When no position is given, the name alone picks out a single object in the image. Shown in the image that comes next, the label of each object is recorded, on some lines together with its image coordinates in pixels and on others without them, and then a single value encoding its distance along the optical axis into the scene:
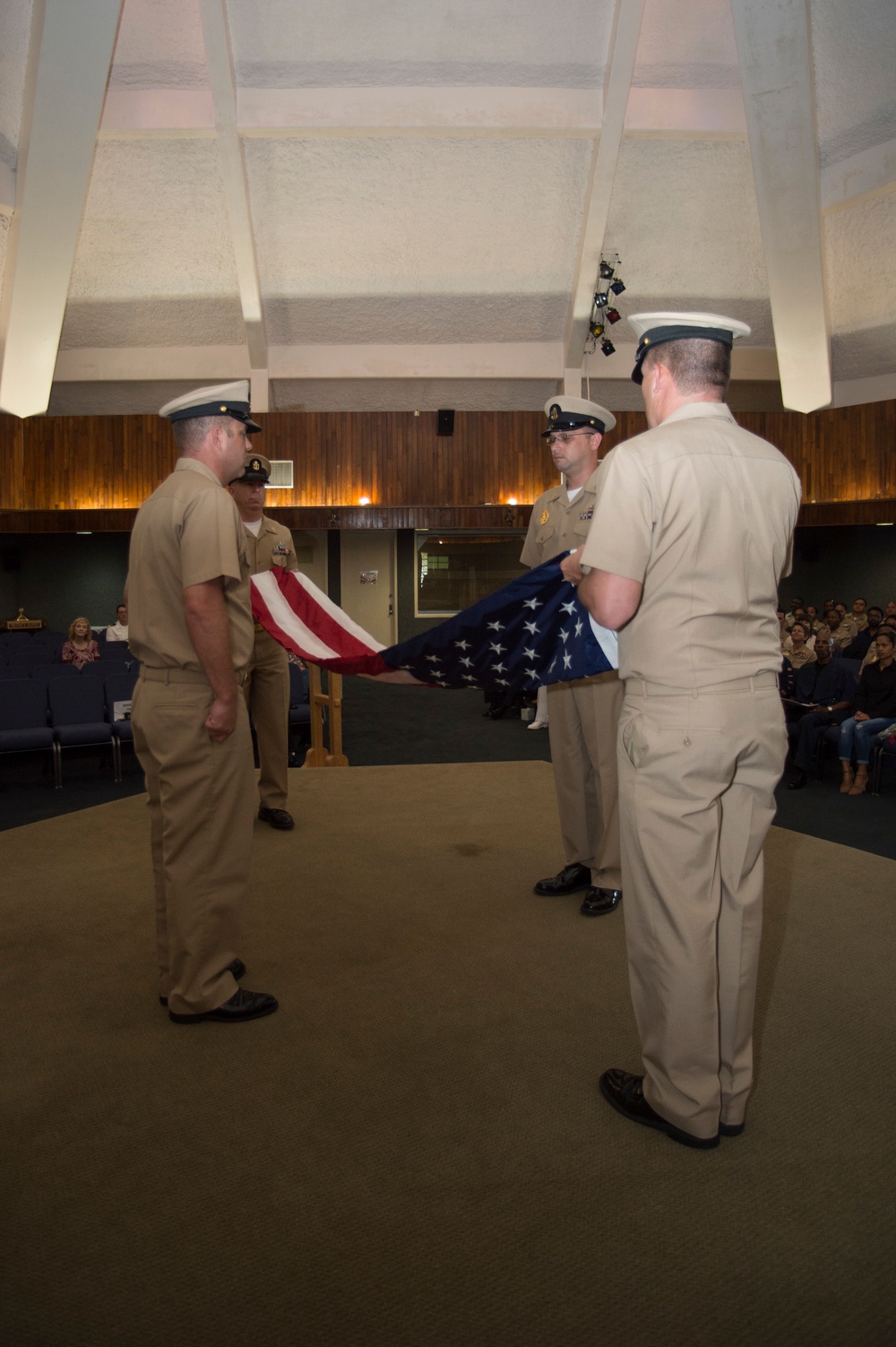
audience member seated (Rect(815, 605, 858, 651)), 12.42
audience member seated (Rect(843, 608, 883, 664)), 9.37
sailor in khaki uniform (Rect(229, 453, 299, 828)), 4.65
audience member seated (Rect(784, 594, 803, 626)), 13.18
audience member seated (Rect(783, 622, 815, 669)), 8.45
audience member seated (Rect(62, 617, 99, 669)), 8.45
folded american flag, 3.36
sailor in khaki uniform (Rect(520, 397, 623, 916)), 3.51
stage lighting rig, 12.69
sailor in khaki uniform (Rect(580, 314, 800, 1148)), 1.88
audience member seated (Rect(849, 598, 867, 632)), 12.50
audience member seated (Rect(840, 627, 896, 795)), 6.20
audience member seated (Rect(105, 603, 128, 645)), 11.26
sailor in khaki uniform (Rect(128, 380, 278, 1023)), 2.51
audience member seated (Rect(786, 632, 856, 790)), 6.72
